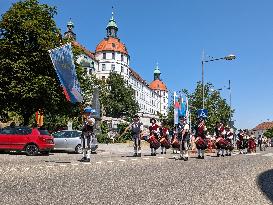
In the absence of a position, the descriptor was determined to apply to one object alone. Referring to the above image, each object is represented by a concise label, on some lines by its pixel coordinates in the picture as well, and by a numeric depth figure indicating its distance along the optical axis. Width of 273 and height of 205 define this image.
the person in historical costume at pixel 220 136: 20.72
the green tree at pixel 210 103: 59.38
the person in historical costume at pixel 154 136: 19.52
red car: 20.69
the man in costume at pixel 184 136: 16.67
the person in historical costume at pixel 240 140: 28.20
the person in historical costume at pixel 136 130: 18.19
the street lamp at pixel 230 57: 30.10
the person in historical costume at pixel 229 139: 21.49
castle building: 119.25
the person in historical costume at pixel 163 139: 22.55
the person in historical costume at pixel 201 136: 17.64
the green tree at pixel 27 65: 29.02
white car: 24.38
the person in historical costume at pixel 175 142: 21.72
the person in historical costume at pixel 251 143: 30.50
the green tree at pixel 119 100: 95.69
